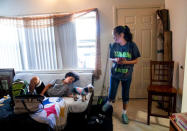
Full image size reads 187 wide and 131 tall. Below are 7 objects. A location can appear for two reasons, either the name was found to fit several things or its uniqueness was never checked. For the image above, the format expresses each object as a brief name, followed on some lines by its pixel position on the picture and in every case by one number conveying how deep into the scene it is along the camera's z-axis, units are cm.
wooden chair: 186
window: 267
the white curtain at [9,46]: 283
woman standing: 189
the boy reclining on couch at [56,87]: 212
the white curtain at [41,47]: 278
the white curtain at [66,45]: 271
